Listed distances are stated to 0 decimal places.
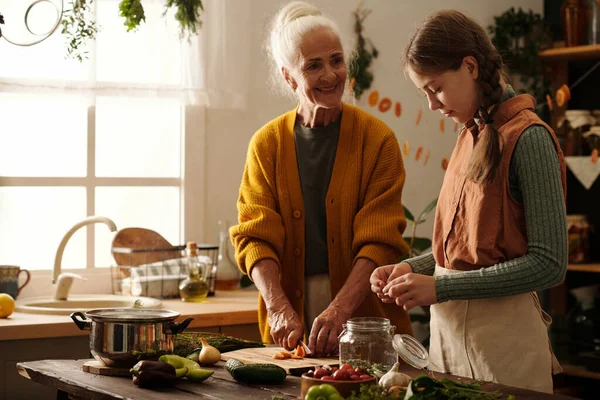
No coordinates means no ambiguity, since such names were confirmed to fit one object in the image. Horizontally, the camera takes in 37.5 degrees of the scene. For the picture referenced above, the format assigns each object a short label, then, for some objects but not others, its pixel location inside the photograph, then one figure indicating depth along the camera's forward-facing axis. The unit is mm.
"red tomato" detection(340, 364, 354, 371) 1648
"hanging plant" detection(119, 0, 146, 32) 3510
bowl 1596
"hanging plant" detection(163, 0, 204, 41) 3643
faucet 3309
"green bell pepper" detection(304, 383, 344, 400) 1468
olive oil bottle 3406
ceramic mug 3262
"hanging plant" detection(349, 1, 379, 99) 4195
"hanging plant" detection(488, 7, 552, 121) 4539
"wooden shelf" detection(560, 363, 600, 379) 4095
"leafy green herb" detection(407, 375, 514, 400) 1468
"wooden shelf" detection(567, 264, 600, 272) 4184
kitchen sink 3244
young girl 1762
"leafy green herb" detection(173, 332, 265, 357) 2150
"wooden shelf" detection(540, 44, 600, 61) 4281
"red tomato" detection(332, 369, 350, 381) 1620
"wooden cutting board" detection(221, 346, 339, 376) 1974
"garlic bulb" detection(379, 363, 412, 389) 1639
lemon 2949
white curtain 3549
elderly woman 2400
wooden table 1726
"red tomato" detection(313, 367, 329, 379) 1633
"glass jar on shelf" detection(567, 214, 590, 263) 4293
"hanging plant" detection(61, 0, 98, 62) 3426
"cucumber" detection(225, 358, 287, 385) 1835
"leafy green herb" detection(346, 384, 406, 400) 1475
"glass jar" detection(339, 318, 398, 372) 1852
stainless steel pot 1935
